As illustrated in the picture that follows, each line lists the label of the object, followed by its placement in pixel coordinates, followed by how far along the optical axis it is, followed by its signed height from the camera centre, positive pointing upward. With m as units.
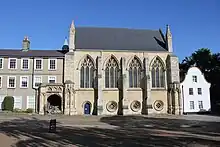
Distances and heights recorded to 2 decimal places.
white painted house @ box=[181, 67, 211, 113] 47.44 +0.13
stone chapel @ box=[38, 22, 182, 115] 40.50 +2.30
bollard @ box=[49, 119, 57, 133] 17.91 -2.55
